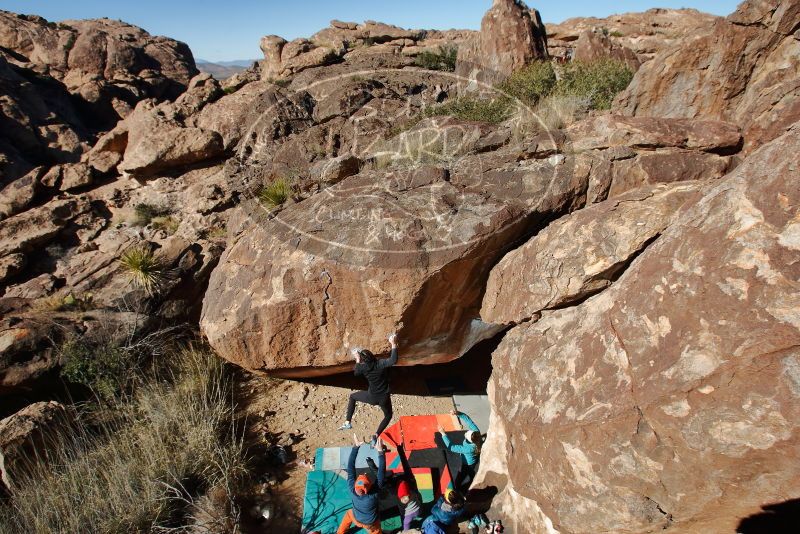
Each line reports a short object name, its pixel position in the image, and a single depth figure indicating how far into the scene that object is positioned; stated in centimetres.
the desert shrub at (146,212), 1080
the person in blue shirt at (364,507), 445
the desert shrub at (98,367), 628
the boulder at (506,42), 1198
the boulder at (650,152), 486
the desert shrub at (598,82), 785
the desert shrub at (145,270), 751
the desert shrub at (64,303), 704
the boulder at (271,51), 1708
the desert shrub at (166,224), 1032
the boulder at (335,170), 736
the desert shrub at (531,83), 952
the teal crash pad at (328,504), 495
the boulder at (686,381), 258
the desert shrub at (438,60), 1523
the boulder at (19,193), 1068
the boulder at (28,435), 507
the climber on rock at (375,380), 505
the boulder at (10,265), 866
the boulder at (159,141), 1224
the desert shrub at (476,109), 866
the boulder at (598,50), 1092
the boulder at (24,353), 601
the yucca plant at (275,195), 696
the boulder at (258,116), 1190
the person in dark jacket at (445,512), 445
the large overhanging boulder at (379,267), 509
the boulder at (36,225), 941
